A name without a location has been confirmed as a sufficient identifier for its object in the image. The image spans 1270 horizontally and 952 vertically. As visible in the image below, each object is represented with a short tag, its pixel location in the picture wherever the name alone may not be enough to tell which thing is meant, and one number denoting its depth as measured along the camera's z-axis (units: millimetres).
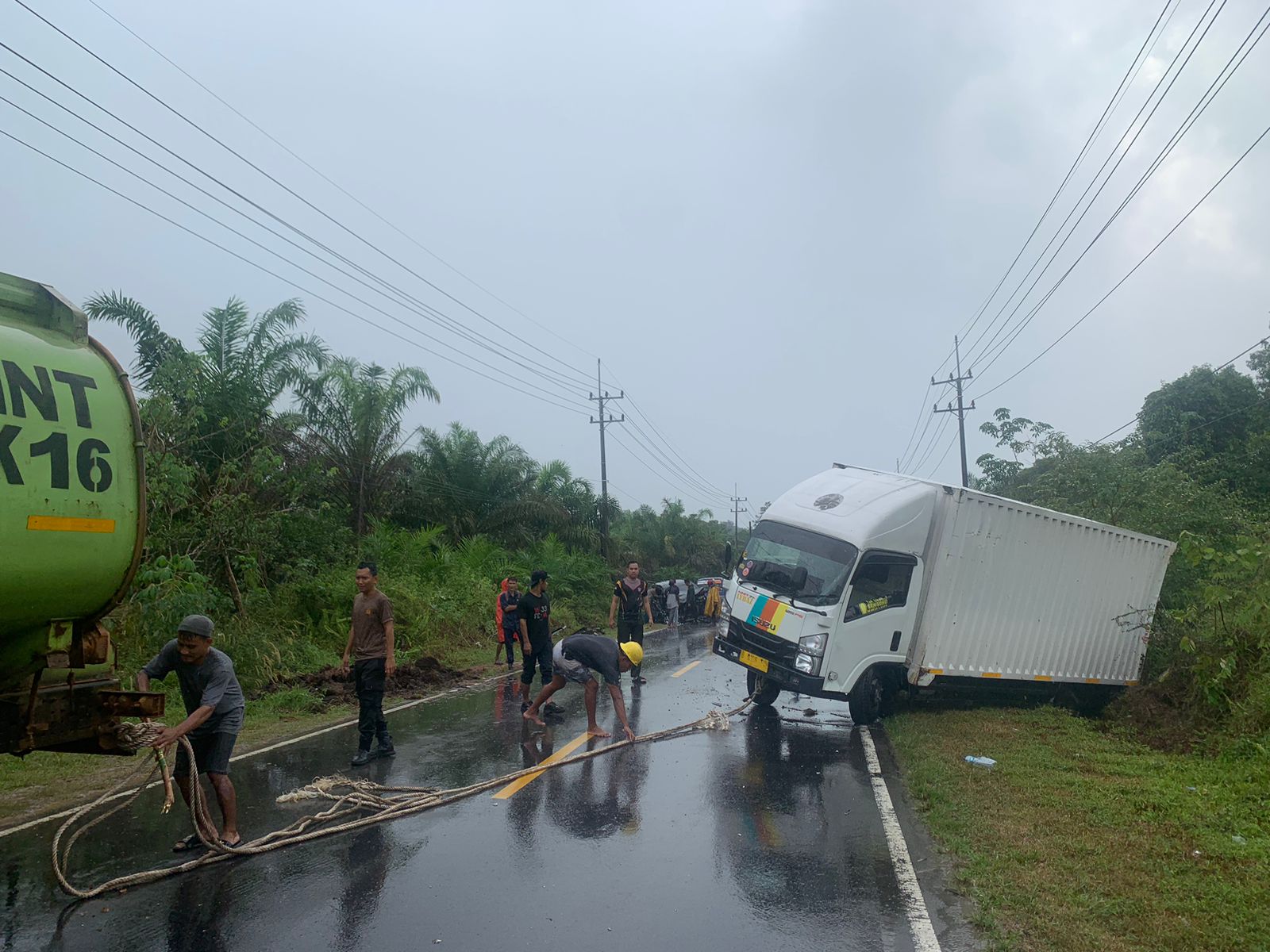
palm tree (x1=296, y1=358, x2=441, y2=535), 22062
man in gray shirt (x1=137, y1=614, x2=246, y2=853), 5707
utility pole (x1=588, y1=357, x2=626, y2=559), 35531
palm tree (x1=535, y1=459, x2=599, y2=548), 32438
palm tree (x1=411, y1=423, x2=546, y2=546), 27281
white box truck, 10914
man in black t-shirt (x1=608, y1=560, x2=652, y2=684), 13836
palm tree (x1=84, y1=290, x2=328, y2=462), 14305
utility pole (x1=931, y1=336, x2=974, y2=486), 34500
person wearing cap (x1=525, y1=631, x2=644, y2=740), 9148
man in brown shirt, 8195
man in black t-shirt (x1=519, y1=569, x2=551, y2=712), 10523
